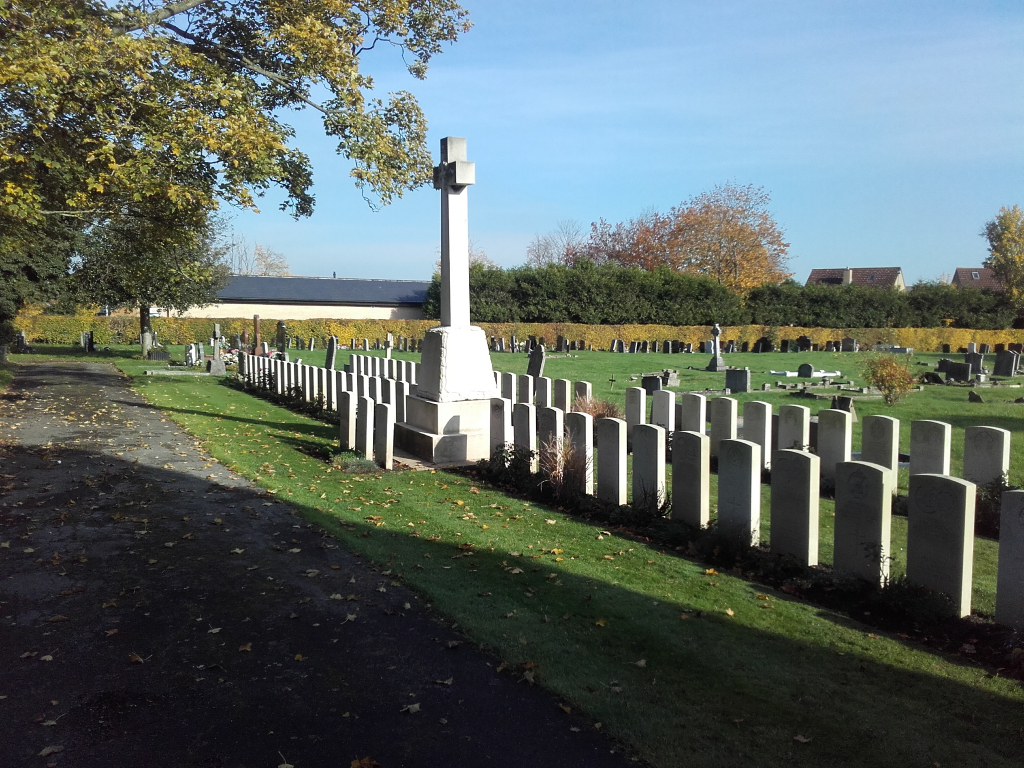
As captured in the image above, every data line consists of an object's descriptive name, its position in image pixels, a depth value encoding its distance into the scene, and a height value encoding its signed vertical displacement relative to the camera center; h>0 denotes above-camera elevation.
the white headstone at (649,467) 6.89 -1.29
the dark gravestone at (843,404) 12.35 -1.25
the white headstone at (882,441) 7.74 -1.17
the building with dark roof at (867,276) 82.44 +5.91
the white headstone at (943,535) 4.59 -1.29
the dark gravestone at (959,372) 21.58 -1.26
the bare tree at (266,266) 123.62 +10.04
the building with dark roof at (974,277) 84.06 +6.08
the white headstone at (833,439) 8.22 -1.23
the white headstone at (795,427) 8.88 -1.19
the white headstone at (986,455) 7.00 -1.19
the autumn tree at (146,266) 14.98 +1.58
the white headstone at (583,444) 7.61 -1.19
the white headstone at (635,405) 10.34 -1.08
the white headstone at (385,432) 9.38 -1.32
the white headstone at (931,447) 7.24 -1.16
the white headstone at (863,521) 4.98 -1.30
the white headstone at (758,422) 8.66 -1.09
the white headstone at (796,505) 5.46 -1.30
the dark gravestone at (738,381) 18.25 -1.30
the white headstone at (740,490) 5.90 -1.29
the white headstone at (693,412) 9.63 -1.10
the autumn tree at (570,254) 74.93 +7.48
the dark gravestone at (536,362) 16.41 -0.76
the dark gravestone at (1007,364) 24.19 -1.15
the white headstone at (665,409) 10.50 -1.14
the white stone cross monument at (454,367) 9.96 -0.54
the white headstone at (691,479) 6.34 -1.29
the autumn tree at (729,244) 61.41 +6.91
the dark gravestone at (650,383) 17.77 -1.32
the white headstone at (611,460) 7.13 -1.27
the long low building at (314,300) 55.97 +2.11
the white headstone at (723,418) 8.96 -1.09
